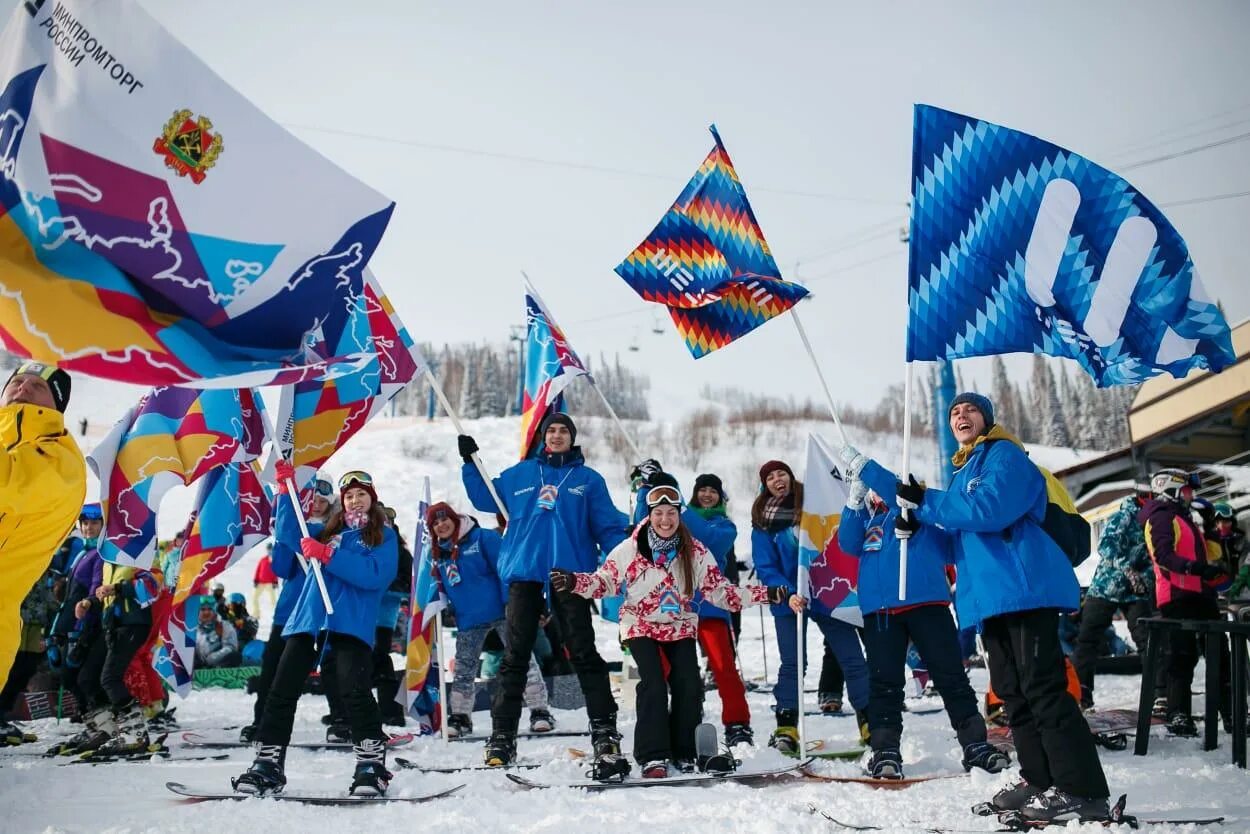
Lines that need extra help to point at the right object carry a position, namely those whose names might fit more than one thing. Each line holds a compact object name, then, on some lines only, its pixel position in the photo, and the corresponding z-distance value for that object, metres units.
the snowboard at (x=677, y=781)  5.44
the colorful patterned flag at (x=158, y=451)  7.43
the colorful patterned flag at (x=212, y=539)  8.47
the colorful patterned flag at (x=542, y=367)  8.36
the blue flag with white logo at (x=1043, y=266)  5.53
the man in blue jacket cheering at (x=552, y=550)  6.33
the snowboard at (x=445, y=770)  6.14
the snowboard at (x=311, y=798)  5.24
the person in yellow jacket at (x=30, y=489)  3.89
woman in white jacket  6.00
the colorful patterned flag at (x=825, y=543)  7.23
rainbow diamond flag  7.28
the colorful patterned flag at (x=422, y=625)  8.56
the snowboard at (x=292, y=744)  7.62
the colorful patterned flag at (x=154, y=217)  4.37
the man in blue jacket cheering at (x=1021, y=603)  4.38
